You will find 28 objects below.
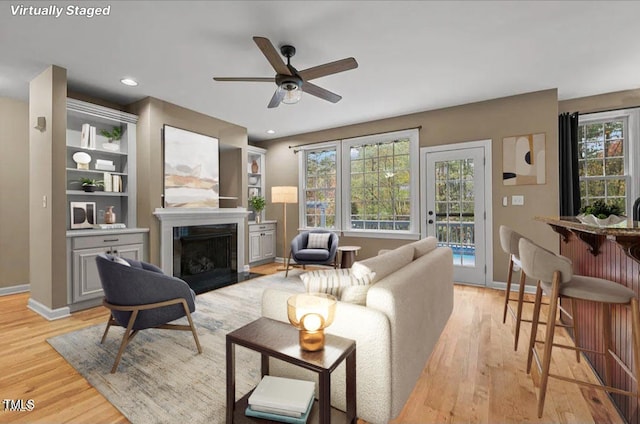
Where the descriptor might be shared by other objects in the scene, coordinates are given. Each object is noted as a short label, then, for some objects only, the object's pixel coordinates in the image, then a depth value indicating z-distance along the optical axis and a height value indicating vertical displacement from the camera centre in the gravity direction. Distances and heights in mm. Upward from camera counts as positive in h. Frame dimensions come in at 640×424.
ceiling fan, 2300 +1209
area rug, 1687 -1099
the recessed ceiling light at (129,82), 3425 +1563
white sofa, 1435 -634
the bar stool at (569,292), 1482 -426
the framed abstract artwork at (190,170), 4176 +669
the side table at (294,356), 1136 -590
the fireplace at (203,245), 4082 -492
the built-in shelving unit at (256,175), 6285 +833
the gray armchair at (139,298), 2064 -614
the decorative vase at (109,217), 3857 -42
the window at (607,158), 3852 +740
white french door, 4195 +152
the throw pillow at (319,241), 4828 -458
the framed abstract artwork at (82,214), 3592 -2
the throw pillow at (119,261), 2278 -373
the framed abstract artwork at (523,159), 3834 +709
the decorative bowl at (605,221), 1713 -51
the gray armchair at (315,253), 4480 -620
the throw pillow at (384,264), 1636 -312
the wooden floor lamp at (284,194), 5398 +347
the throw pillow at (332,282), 1615 -382
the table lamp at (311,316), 1274 -459
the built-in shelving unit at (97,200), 3285 +191
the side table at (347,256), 4648 -681
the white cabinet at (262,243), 5703 -587
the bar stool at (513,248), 2304 -291
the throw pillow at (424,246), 2423 -297
